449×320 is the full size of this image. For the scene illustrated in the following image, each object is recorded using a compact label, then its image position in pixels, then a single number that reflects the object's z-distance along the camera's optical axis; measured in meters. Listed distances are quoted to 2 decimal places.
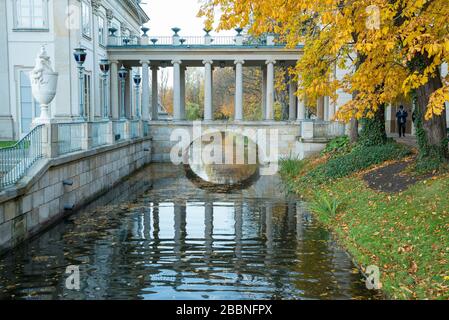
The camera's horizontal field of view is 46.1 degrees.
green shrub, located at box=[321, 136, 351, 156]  24.36
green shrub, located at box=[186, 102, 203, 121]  63.72
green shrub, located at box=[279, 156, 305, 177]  23.98
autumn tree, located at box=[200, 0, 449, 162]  10.73
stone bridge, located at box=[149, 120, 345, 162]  31.98
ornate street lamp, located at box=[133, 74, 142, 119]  31.11
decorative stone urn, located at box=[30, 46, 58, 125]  15.43
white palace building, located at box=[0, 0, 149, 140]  24.94
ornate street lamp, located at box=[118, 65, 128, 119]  28.08
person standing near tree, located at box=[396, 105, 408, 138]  27.92
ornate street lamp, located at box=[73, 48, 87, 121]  17.69
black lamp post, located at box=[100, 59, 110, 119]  24.31
